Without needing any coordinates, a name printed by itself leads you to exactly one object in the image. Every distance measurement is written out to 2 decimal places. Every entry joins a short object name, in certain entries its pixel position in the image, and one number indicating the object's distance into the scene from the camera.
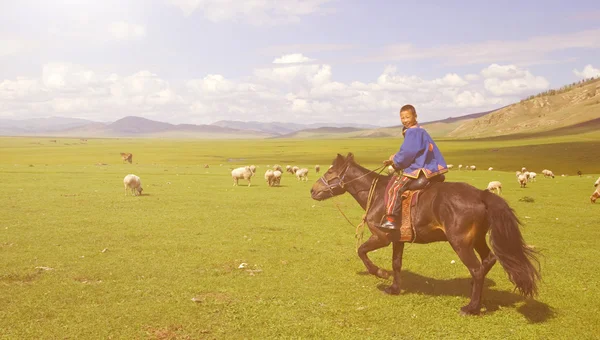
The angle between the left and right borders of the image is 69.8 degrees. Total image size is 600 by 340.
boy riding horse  9.27
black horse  8.22
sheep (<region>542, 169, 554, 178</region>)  45.63
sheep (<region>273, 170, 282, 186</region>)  35.56
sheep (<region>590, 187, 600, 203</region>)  25.35
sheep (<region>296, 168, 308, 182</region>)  41.78
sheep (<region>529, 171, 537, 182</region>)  40.52
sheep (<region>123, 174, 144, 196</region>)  27.62
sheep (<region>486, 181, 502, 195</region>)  30.78
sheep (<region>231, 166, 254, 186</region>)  35.84
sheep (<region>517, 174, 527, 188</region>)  35.72
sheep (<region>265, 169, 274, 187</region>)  35.44
